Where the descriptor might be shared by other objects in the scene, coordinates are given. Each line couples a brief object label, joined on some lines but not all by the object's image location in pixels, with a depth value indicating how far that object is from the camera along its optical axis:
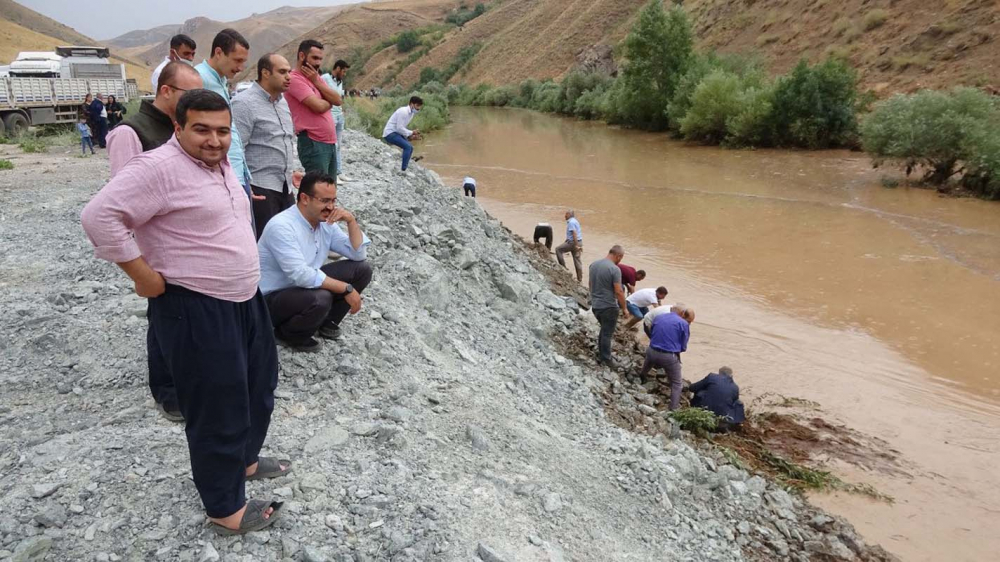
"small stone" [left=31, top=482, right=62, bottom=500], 2.72
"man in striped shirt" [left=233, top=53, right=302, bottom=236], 4.42
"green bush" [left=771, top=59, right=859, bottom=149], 25.19
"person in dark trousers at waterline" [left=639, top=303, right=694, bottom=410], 6.45
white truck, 17.30
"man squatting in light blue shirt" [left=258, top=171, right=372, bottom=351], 3.80
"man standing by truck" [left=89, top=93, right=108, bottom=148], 14.60
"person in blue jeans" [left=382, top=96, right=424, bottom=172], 9.53
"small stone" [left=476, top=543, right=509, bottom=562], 2.89
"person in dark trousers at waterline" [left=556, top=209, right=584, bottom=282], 10.50
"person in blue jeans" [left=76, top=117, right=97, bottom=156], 13.55
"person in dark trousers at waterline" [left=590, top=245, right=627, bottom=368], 6.84
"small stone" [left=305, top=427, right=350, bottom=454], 3.34
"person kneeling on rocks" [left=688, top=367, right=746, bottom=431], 6.21
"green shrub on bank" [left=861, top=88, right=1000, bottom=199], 16.72
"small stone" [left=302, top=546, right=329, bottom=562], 2.63
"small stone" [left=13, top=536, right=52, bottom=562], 2.41
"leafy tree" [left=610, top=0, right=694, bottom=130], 33.06
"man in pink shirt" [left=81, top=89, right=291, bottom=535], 2.15
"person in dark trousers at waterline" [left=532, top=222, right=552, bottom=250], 11.56
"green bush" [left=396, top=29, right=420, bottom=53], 98.44
